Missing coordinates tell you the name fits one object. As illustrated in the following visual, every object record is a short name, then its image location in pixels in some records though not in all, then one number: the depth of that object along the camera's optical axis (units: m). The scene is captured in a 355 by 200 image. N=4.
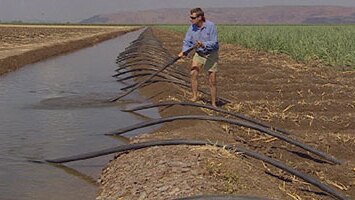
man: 8.68
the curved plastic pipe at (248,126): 6.53
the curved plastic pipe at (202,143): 5.08
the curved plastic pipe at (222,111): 7.83
